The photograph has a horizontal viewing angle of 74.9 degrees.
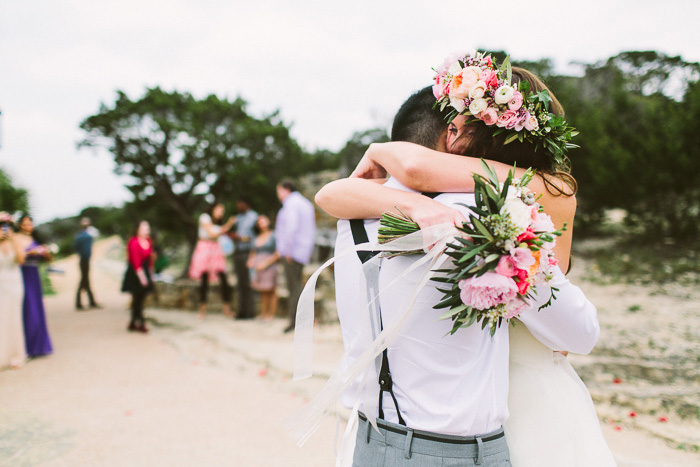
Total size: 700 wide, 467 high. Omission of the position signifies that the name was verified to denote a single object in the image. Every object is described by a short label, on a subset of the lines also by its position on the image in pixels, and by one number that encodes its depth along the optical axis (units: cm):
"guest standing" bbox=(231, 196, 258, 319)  835
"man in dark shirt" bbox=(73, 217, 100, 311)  1022
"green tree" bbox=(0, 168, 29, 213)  1915
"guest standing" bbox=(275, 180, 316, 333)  698
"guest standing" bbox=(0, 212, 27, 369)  600
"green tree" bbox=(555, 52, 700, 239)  923
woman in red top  785
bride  125
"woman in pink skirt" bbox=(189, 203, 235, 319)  852
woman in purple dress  640
